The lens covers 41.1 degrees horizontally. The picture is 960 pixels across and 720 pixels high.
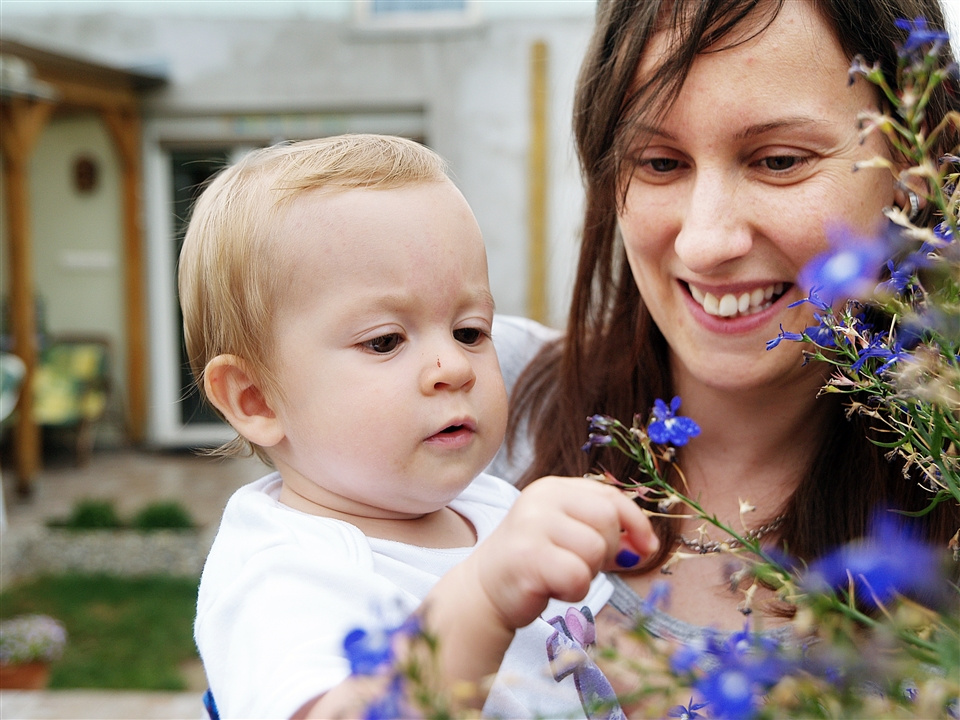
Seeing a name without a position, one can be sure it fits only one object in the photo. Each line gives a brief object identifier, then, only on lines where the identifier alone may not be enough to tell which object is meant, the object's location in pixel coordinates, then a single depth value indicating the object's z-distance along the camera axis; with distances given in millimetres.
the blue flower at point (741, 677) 257
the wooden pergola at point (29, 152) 3957
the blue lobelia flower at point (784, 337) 475
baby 506
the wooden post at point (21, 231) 3980
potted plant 1848
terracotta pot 1841
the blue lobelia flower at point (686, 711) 378
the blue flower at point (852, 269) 332
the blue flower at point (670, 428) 462
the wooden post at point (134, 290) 4758
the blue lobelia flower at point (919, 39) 383
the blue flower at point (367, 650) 302
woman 618
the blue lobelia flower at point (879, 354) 412
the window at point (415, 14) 4526
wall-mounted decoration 4840
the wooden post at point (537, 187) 4387
